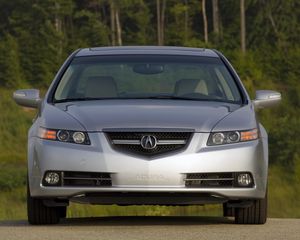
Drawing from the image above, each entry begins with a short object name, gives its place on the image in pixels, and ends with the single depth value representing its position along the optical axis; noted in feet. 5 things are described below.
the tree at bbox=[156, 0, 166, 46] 259.29
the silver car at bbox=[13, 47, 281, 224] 32.91
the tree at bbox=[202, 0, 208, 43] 244.89
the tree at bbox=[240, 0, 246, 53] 230.68
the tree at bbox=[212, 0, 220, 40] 254.84
